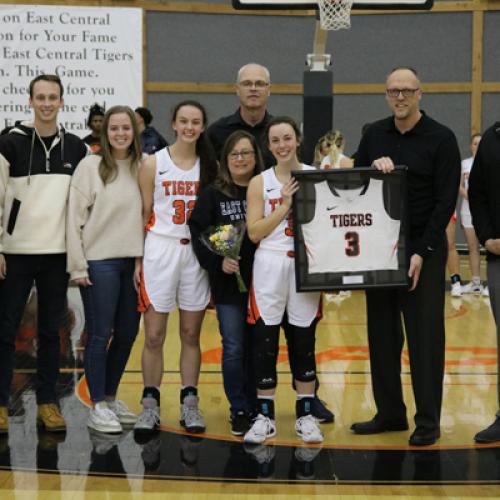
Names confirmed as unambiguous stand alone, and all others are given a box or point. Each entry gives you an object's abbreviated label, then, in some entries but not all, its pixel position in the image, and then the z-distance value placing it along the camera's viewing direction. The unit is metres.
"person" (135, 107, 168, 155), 9.33
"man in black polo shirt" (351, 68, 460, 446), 4.70
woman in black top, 4.76
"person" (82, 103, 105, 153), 8.98
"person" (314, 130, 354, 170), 9.56
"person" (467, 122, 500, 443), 4.74
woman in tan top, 4.79
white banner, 13.36
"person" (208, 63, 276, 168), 5.07
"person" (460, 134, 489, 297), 9.80
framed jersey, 4.66
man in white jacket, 4.75
